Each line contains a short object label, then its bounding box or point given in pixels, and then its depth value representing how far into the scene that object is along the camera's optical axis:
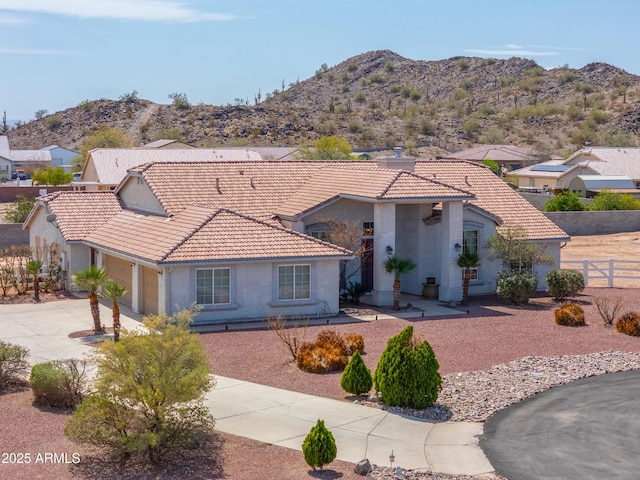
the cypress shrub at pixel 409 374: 18.33
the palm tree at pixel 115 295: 24.59
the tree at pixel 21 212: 49.19
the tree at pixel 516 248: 32.12
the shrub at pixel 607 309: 27.91
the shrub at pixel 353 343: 23.38
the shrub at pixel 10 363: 19.33
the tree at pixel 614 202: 55.91
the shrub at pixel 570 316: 27.73
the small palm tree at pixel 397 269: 30.39
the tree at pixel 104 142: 87.75
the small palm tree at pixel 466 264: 31.69
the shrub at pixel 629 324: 26.41
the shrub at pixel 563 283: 32.12
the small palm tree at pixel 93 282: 25.42
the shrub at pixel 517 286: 31.45
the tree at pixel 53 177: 67.31
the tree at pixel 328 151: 65.69
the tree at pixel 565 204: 54.78
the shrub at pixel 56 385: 17.64
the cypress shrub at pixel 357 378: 19.20
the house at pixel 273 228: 27.81
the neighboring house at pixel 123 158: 57.69
